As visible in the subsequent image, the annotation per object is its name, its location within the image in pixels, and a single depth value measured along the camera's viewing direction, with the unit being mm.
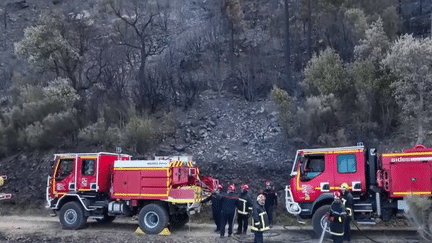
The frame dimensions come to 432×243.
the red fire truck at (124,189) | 15203
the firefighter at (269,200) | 16203
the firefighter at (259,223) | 12323
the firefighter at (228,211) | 14797
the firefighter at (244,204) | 14727
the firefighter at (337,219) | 12023
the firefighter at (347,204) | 13125
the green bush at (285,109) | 23234
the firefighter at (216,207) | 15484
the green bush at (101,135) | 24531
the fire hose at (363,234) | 12391
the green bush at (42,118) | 26094
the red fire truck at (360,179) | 13453
